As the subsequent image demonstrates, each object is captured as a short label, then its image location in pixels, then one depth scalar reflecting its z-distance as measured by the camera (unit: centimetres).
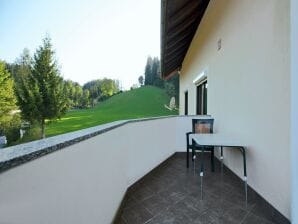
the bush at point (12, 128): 1545
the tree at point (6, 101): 1594
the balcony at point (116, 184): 78
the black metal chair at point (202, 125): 405
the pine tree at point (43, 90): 1488
